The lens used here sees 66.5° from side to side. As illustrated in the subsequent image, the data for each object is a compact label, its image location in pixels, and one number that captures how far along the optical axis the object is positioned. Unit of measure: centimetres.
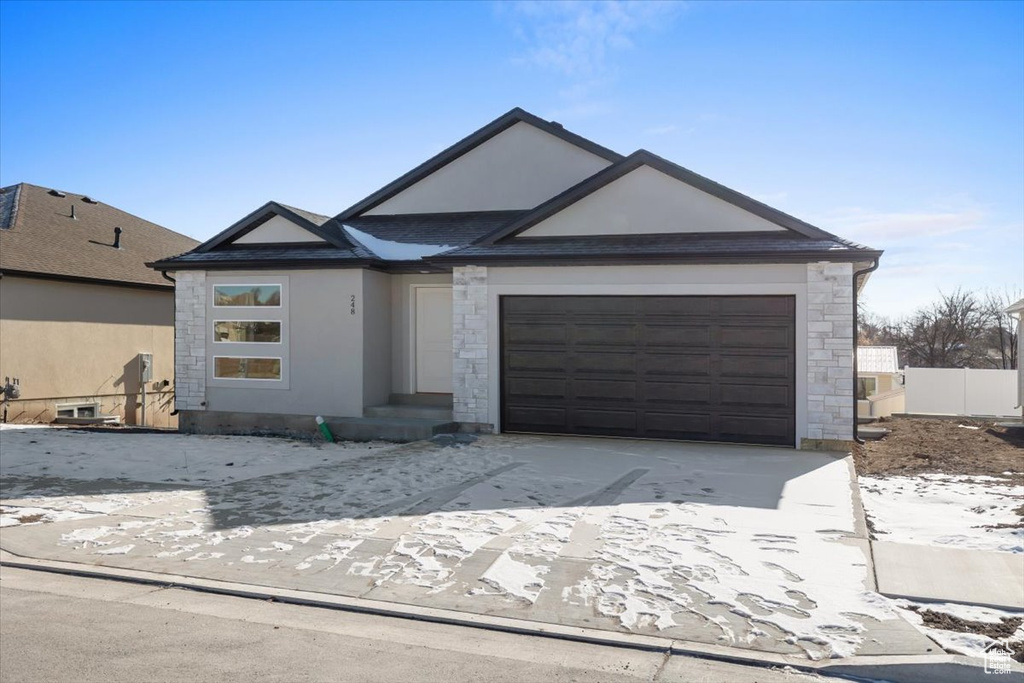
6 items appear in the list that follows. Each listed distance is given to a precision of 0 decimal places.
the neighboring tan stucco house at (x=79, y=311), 1828
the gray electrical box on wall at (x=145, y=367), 2147
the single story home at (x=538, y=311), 1175
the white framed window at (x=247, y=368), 1457
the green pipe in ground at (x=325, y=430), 1360
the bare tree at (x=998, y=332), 4672
